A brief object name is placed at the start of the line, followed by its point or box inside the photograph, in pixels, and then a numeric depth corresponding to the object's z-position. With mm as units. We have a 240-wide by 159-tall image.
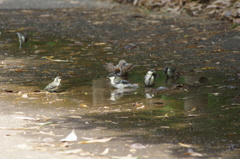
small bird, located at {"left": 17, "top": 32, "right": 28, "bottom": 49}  20766
